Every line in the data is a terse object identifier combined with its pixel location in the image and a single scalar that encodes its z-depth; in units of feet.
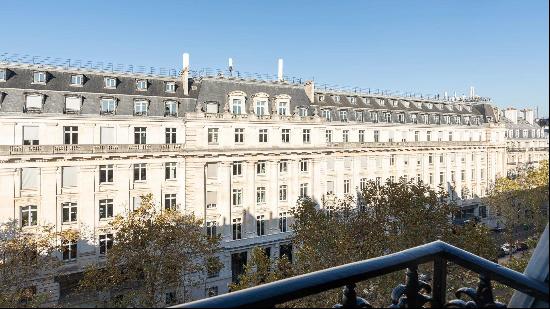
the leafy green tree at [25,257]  83.97
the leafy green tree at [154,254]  82.48
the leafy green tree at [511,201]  141.08
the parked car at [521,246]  149.18
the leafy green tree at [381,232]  82.69
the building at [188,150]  111.86
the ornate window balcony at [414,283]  8.17
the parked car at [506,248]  151.94
